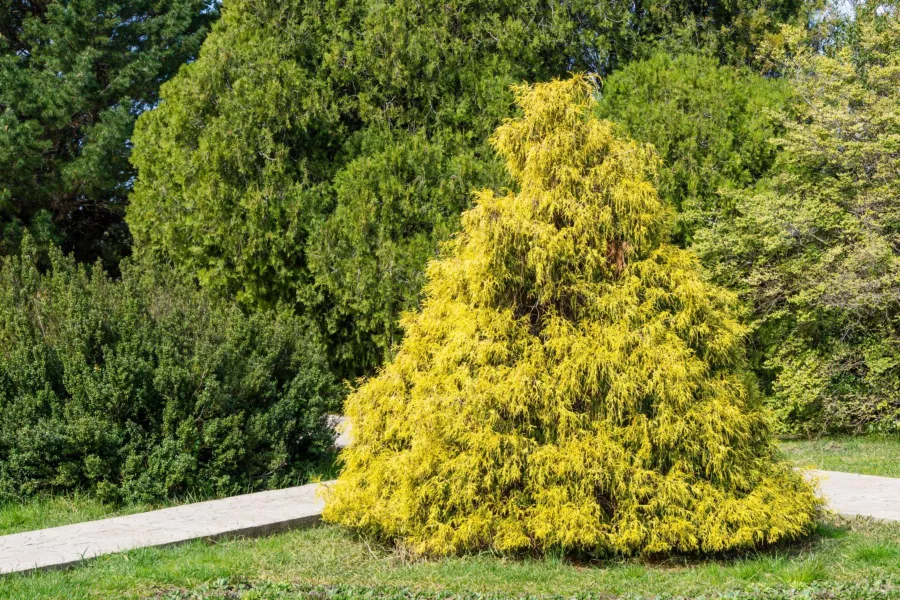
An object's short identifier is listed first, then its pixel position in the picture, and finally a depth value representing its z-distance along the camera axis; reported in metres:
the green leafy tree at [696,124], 11.55
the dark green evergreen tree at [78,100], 16.64
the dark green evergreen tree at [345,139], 11.87
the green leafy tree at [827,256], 10.99
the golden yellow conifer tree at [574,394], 5.49
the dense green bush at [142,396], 7.27
